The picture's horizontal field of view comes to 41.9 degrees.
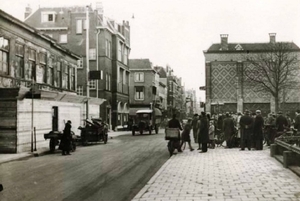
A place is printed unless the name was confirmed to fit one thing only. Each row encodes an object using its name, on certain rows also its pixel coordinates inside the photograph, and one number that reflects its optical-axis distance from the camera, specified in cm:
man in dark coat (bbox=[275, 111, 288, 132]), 1875
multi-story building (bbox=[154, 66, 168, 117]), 8350
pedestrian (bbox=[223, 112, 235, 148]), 1920
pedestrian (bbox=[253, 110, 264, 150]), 1758
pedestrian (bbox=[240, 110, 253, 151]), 1780
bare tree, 3994
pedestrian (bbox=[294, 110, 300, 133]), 1759
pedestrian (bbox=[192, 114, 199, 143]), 2354
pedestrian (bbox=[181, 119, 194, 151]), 1827
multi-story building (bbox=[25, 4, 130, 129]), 4522
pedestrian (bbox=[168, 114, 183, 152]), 1690
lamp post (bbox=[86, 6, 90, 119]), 2942
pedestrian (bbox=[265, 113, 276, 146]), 1975
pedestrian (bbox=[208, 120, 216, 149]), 1946
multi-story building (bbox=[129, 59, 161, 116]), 6894
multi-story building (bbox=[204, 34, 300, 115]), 5453
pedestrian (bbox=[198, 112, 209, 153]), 1722
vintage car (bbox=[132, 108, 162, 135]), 3516
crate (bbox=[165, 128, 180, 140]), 1670
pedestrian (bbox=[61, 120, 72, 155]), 1783
